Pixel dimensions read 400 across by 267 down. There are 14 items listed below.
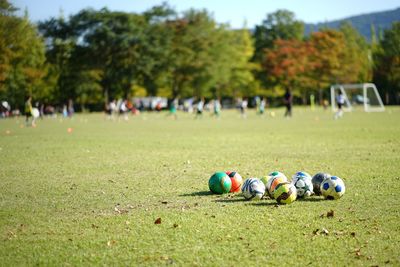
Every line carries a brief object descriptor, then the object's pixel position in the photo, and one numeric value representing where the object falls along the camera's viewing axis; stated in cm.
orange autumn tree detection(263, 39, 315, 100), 9450
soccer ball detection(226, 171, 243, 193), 1081
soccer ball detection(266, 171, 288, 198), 973
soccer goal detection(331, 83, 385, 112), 6612
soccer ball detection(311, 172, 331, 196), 1001
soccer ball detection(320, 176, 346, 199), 979
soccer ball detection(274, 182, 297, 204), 945
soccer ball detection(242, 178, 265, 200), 988
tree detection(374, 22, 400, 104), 8969
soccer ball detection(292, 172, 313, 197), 980
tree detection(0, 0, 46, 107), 6034
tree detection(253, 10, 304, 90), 11088
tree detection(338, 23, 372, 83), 9450
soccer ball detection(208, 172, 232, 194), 1063
